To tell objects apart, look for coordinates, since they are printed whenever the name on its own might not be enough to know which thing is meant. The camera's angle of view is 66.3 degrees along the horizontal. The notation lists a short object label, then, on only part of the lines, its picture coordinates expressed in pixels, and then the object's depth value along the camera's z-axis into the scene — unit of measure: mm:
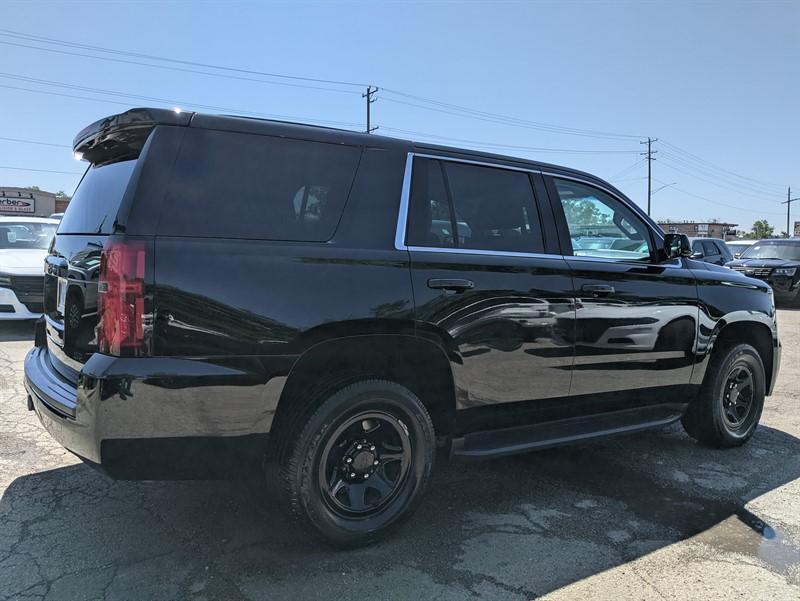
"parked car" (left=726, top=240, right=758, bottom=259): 22923
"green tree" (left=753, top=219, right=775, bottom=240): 99125
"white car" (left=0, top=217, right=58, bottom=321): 8133
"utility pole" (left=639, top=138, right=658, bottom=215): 60406
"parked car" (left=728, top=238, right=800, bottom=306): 14414
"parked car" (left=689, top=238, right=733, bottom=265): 17012
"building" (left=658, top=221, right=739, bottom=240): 96375
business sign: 46406
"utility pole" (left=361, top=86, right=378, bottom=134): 45156
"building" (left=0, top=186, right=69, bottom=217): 46688
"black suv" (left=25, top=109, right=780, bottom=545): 2473
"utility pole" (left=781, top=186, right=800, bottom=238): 80150
